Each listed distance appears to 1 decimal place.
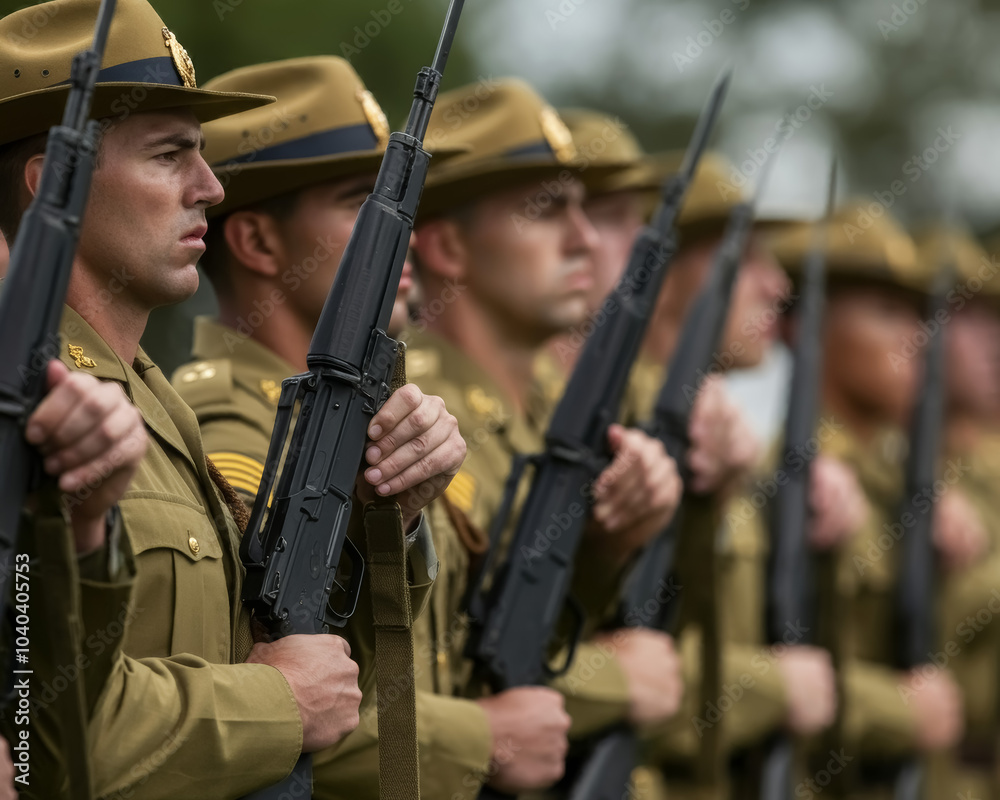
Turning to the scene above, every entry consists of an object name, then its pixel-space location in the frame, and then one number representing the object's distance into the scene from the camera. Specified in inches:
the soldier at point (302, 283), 292.8
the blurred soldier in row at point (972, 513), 607.2
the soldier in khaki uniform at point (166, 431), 207.2
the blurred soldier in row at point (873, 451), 538.3
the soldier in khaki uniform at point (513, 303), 367.2
